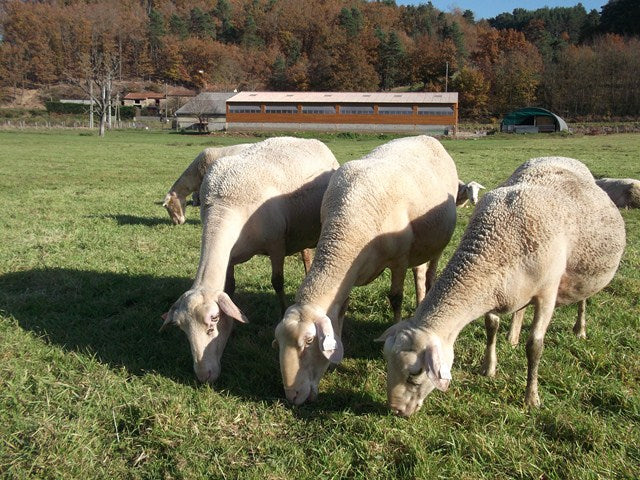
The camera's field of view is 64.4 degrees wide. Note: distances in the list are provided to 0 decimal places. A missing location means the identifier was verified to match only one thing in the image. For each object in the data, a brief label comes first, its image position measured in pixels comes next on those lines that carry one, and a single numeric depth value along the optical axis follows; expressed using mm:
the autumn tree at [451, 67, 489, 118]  84938
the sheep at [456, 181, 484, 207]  8406
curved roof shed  60000
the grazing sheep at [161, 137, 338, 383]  4449
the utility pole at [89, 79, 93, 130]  64919
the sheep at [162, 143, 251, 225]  11352
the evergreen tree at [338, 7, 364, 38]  141625
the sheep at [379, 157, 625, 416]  3666
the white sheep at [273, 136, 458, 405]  3986
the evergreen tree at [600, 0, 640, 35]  112125
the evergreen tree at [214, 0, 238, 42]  149125
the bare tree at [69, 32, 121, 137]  64131
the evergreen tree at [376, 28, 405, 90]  116125
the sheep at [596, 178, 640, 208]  12062
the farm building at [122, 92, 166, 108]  115375
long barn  65125
